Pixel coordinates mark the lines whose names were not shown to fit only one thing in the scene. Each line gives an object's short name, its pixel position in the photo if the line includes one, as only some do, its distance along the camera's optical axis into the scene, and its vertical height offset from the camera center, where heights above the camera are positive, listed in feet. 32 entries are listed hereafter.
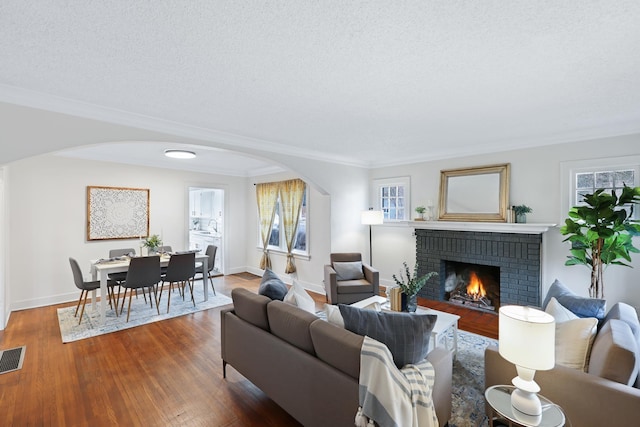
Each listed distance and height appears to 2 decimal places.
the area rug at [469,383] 7.04 -4.97
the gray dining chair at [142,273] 13.35 -2.88
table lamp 5.03 -2.45
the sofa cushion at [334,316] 6.72 -2.47
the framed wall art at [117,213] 16.99 -0.09
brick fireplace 13.25 -2.35
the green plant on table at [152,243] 15.16 -1.69
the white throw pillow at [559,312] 6.91 -2.41
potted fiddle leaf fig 9.91 -0.60
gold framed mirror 14.21 +1.02
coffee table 8.94 -3.67
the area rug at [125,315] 12.19 -5.04
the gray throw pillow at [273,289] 8.71 -2.35
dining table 12.98 -2.70
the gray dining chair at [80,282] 13.15 -3.29
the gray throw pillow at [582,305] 7.16 -2.34
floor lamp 16.88 -0.26
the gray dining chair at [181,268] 14.74 -2.92
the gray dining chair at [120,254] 14.23 -2.43
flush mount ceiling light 15.05 +3.06
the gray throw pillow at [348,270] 15.24 -3.06
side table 5.01 -3.63
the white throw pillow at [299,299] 8.02 -2.47
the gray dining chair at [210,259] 17.64 -2.95
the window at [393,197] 17.99 +1.00
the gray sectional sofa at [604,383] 5.06 -3.18
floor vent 9.32 -5.05
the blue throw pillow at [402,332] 5.68 -2.38
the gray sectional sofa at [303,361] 5.54 -3.31
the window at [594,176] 11.30 +1.53
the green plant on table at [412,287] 9.84 -2.53
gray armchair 14.38 -3.48
